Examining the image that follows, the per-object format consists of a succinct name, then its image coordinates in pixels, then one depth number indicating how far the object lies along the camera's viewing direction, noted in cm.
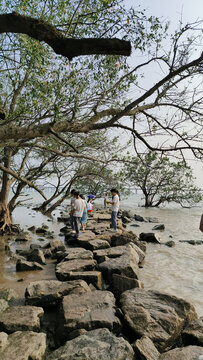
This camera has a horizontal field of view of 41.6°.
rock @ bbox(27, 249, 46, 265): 745
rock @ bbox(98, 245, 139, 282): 608
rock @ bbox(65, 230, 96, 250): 902
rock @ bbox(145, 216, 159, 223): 1984
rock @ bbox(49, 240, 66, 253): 854
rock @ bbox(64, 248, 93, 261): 693
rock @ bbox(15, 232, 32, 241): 1110
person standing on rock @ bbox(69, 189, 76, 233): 995
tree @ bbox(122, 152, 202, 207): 2908
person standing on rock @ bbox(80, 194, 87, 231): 1179
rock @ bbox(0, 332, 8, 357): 316
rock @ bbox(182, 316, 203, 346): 369
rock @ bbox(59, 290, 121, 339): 371
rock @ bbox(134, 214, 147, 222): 2010
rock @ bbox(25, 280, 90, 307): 459
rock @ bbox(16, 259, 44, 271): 675
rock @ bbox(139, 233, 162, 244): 1153
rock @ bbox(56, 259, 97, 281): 571
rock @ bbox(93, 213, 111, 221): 1689
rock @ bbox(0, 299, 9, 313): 422
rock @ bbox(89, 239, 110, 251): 841
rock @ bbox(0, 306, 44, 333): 372
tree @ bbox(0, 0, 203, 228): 645
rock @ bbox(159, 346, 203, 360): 311
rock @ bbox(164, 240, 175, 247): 1099
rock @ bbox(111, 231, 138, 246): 945
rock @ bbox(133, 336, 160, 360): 311
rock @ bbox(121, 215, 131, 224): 1916
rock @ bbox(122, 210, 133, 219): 2215
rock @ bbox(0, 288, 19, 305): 465
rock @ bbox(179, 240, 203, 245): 1177
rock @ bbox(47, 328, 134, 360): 299
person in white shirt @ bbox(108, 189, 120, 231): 1101
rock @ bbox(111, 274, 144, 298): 532
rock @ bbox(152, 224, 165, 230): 1590
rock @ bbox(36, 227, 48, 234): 1352
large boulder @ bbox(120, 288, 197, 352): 375
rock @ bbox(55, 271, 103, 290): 557
